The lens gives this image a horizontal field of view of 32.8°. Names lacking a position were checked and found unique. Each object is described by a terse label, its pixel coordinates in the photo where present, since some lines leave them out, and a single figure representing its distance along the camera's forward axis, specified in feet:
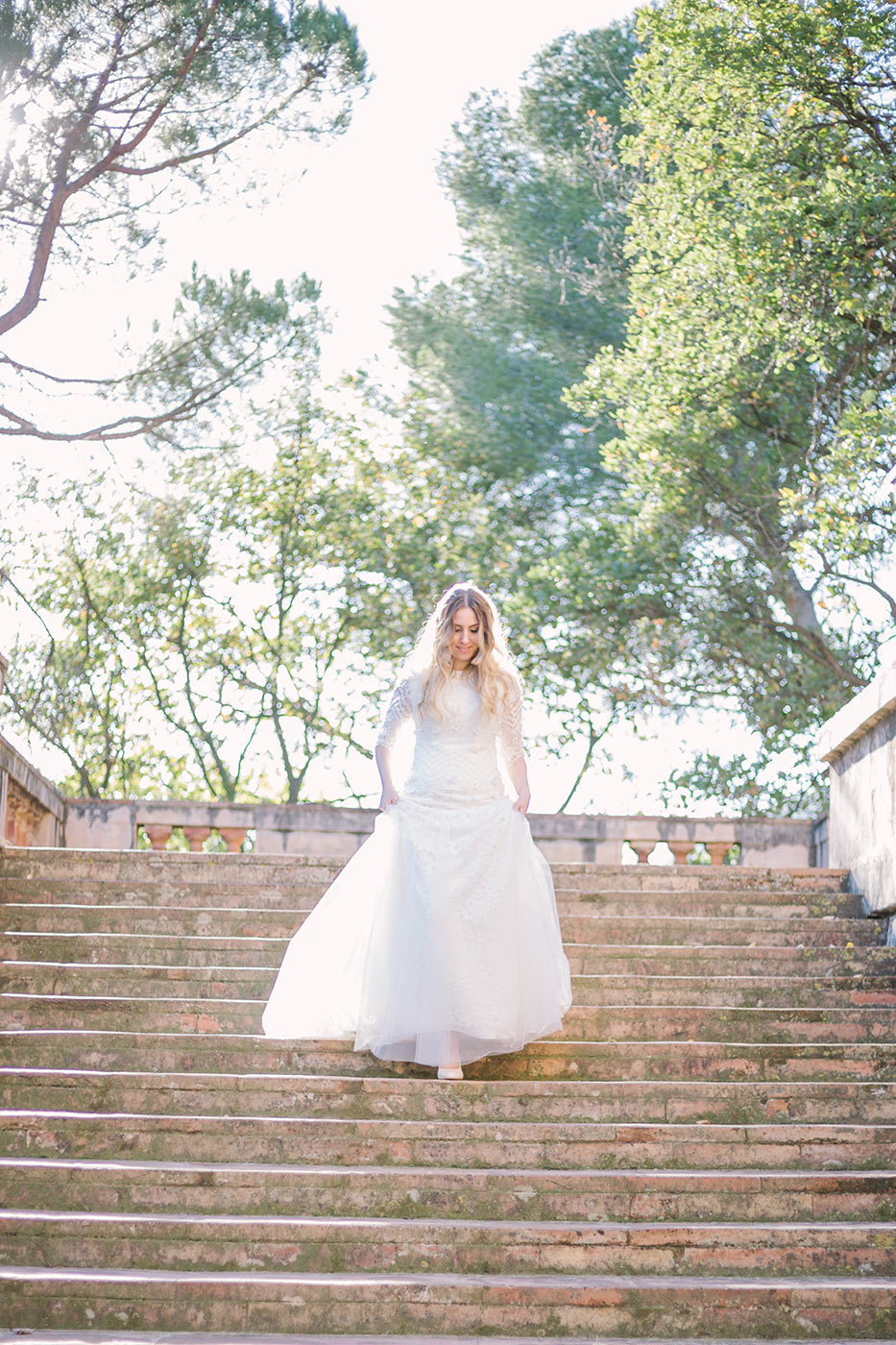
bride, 19.48
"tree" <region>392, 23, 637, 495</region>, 63.72
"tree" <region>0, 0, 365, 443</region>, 46.60
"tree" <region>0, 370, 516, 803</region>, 62.54
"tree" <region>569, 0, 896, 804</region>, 39.50
